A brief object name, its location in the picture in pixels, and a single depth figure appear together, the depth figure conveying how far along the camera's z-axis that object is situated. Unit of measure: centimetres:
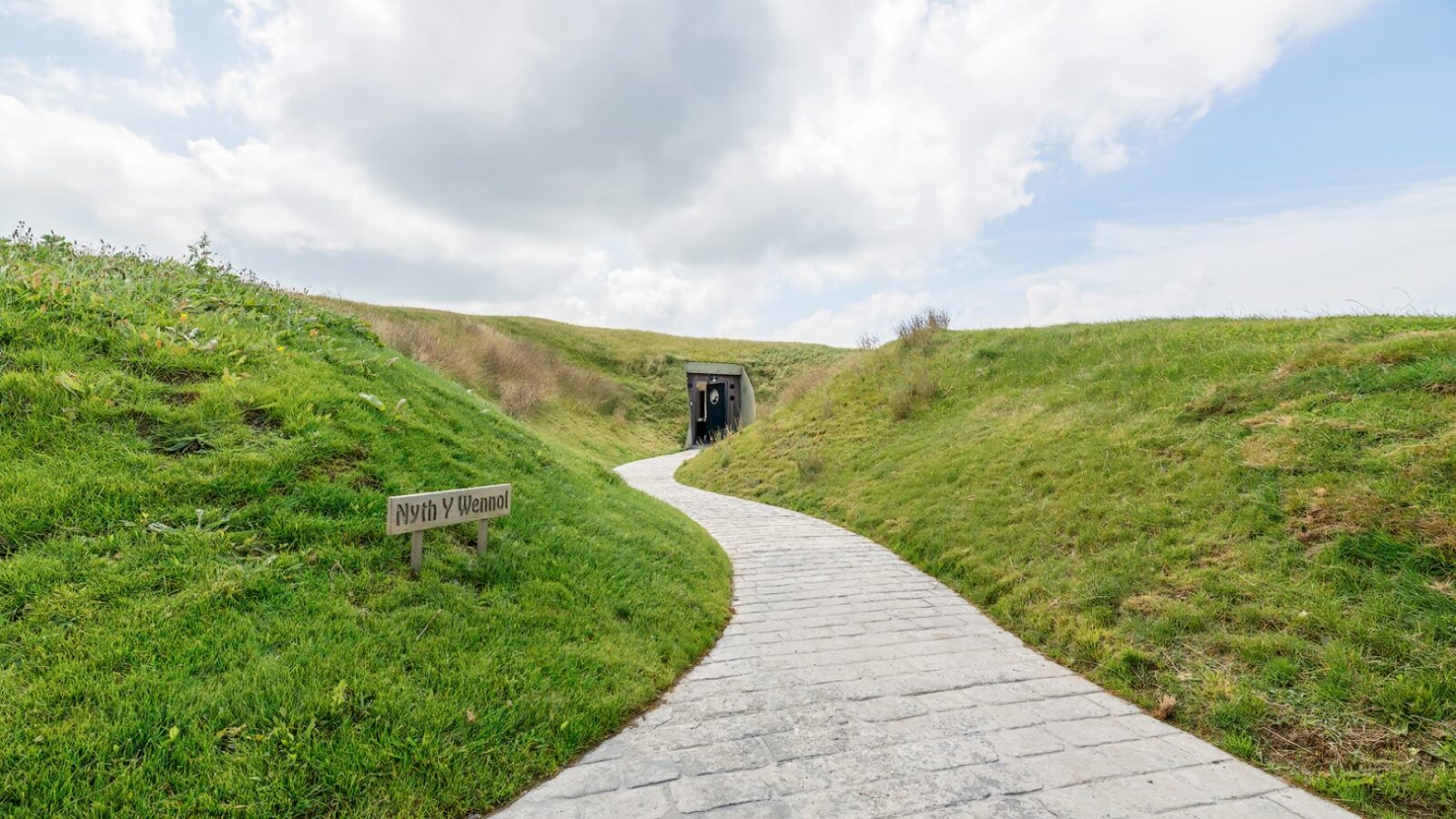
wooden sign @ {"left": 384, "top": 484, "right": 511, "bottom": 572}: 434
